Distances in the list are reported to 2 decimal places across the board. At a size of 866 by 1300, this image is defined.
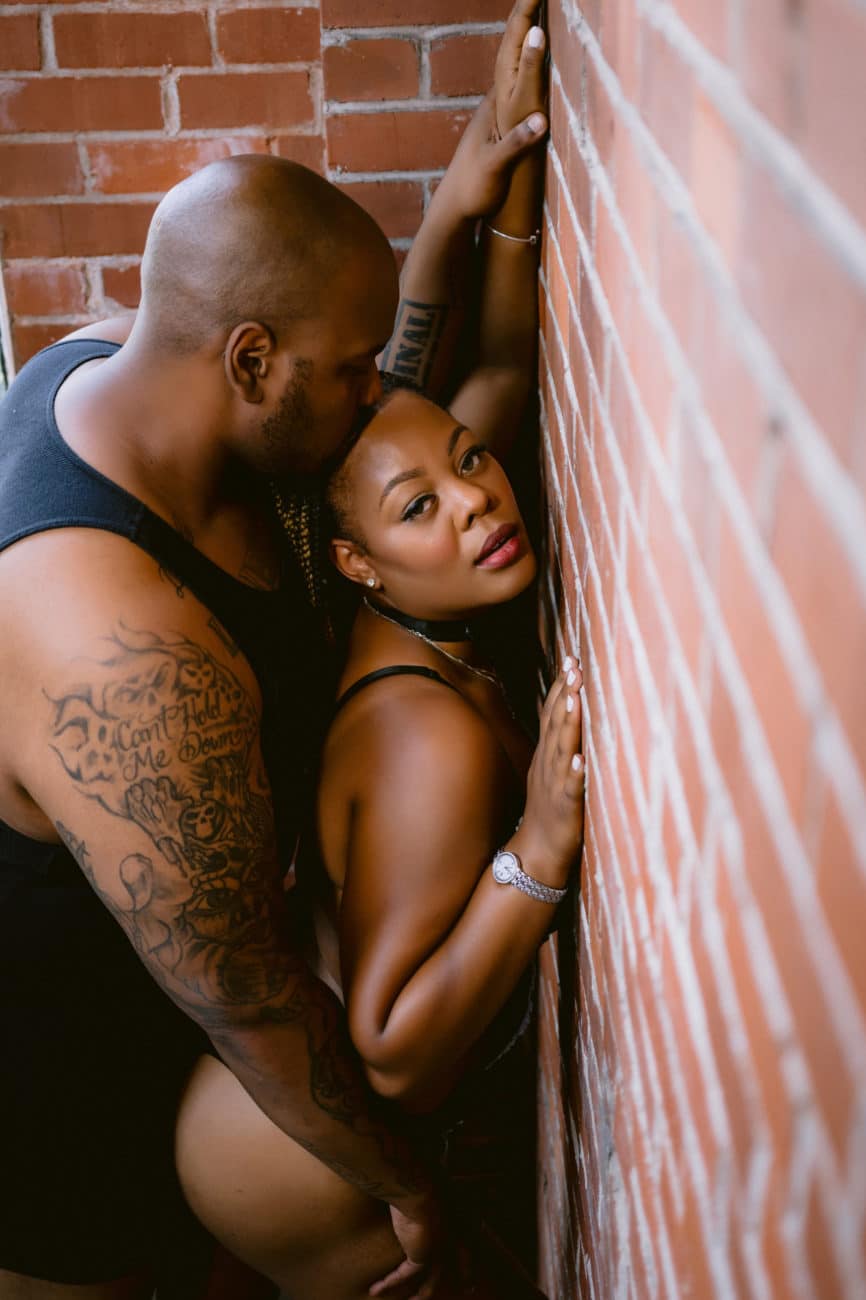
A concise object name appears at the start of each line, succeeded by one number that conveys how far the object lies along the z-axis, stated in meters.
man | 1.35
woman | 1.56
